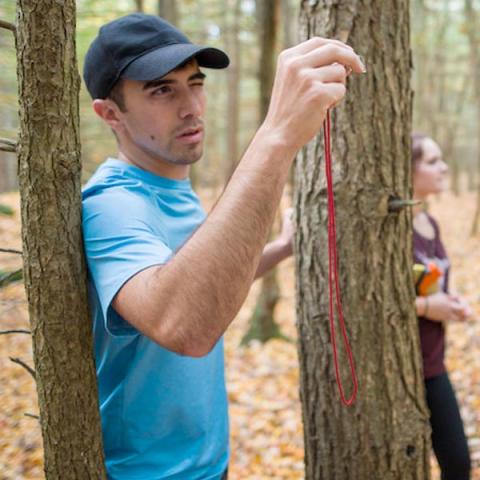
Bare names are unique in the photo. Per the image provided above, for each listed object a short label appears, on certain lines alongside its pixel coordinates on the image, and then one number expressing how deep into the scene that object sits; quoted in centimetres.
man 122
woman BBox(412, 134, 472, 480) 287
